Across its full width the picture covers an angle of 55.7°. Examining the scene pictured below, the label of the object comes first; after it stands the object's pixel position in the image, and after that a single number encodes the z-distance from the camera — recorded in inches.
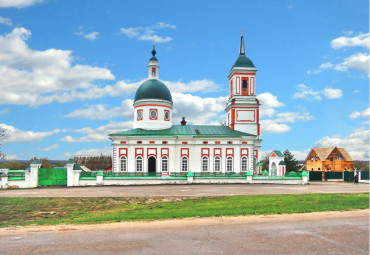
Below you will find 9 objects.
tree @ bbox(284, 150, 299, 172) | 2274.9
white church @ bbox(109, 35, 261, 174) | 1640.0
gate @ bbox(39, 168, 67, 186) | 1225.4
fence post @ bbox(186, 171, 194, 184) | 1318.9
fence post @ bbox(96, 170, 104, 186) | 1259.2
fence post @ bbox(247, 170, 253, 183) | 1369.3
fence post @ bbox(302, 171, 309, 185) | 1371.8
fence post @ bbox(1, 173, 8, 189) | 1152.2
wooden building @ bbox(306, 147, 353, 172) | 2591.0
